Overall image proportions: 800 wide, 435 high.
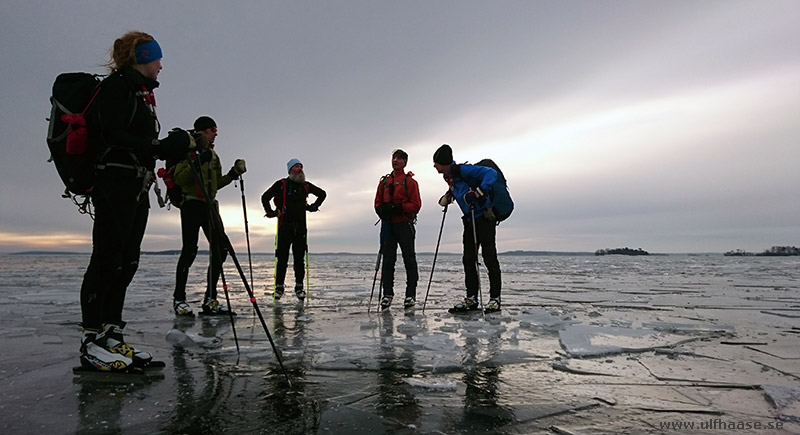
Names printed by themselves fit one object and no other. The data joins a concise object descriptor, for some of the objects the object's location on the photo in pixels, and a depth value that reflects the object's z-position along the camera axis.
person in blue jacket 6.11
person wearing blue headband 2.80
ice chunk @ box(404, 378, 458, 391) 2.41
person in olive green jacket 5.46
